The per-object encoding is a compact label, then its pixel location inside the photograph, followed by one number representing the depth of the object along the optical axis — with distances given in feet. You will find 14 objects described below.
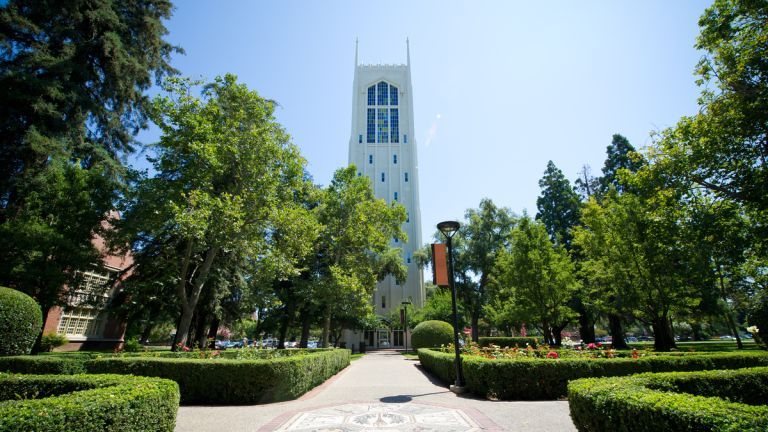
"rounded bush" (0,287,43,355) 34.76
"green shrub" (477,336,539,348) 91.81
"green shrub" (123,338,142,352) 76.93
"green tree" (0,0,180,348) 47.47
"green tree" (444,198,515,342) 130.82
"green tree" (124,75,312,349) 45.39
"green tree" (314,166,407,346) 72.64
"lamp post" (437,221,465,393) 32.83
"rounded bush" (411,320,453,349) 77.66
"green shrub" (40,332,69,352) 65.27
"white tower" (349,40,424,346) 159.02
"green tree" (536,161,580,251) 111.96
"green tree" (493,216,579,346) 69.41
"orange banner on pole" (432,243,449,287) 35.76
